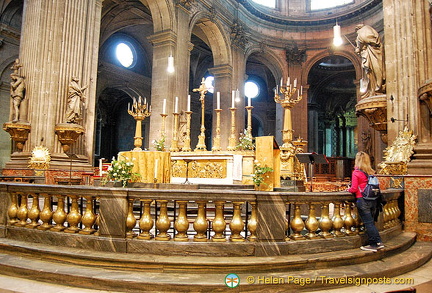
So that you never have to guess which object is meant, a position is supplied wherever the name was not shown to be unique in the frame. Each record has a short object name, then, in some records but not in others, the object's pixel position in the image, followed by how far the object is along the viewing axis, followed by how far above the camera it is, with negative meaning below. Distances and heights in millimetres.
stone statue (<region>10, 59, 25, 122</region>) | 9289 +2071
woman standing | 3764 -342
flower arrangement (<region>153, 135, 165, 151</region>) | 8547 +627
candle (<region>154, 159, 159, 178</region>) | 7197 +72
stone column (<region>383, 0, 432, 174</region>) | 6965 +2452
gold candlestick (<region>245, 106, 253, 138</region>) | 8070 +1267
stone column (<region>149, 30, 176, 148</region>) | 13742 +3783
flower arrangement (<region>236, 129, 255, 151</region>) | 8504 +720
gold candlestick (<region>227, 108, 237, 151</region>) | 8250 +796
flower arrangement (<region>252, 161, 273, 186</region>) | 6577 -33
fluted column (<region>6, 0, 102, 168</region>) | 9227 +2907
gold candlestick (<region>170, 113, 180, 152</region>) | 9316 +817
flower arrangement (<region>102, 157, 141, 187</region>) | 6052 -44
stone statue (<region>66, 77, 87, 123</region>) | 9461 +1877
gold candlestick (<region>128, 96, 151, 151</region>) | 8320 +1285
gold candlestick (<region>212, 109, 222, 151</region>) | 8817 +797
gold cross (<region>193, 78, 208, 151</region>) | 8820 +888
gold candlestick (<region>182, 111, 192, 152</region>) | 9018 +778
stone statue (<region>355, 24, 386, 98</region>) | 8750 +2944
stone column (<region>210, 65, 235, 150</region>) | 17812 +4377
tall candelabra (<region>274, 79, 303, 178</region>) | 8203 +812
